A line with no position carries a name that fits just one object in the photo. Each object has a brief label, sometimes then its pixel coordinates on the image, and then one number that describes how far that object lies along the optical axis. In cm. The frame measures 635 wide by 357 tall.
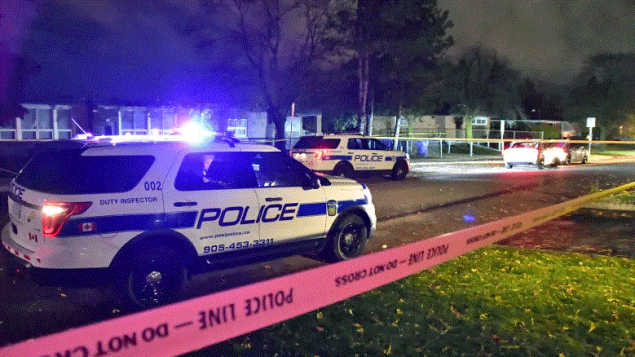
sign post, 3406
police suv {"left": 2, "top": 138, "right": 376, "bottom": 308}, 509
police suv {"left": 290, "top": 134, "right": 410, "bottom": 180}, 1773
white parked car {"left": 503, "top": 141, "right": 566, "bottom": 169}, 2550
